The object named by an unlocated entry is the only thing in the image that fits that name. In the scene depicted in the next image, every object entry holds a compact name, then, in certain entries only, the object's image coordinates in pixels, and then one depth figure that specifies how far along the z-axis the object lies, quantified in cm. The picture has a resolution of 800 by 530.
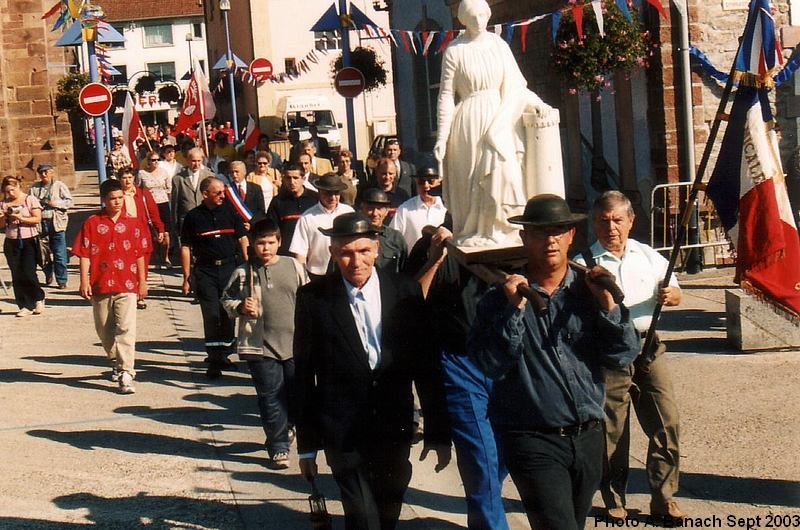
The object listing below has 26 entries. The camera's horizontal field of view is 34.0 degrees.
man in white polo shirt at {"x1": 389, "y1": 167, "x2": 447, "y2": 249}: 880
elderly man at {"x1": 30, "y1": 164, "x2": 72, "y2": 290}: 1745
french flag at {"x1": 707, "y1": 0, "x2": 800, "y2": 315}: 657
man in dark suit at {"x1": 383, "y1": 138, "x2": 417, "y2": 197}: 1403
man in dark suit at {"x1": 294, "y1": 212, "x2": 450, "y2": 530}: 553
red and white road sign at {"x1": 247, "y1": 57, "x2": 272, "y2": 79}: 2881
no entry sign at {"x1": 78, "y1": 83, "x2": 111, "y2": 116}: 1791
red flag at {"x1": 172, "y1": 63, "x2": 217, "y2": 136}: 2189
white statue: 680
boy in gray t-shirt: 831
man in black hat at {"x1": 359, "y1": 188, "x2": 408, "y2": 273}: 815
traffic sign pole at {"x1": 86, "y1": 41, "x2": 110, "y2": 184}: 1919
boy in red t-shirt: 1089
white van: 4253
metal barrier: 1548
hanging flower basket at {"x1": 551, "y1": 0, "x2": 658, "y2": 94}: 1545
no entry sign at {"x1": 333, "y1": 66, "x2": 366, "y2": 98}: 1894
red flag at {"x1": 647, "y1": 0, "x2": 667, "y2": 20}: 1325
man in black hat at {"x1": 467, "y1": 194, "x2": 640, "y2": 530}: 486
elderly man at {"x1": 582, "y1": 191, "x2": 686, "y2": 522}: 645
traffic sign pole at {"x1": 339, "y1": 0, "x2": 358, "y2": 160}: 1952
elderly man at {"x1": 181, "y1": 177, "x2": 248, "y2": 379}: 1127
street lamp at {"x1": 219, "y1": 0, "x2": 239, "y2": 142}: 3143
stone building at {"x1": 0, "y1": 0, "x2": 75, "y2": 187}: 3080
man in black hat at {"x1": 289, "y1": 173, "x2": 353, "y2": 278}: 938
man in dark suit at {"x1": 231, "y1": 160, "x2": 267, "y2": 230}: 1359
